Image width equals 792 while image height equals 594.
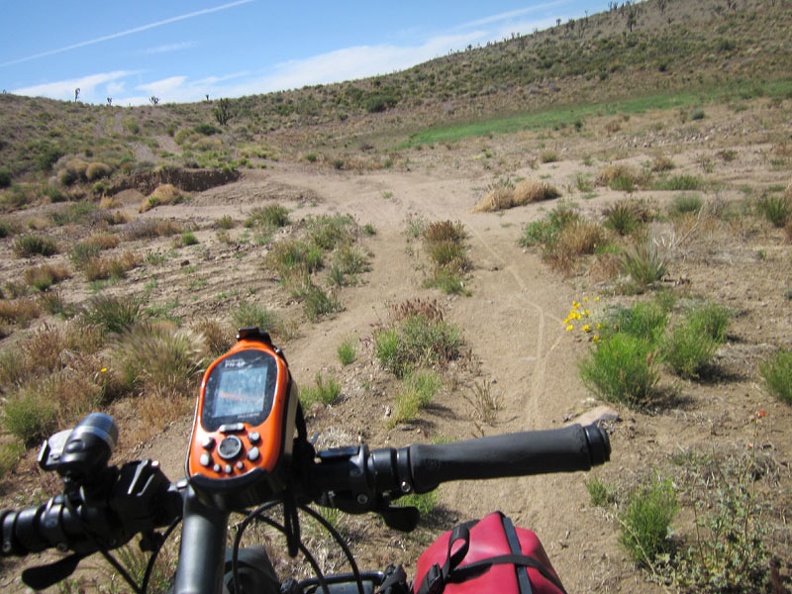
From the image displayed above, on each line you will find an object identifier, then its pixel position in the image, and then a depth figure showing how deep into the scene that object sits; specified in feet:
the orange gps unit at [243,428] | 2.94
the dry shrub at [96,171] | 92.79
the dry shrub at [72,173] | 94.43
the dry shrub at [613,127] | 79.96
